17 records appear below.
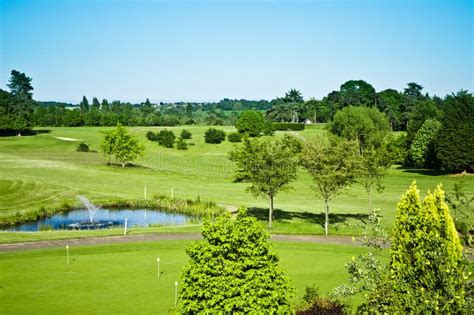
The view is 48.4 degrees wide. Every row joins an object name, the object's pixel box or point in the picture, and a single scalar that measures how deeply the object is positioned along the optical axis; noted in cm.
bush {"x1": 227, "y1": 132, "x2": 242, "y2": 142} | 11800
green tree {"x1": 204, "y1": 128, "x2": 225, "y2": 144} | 11744
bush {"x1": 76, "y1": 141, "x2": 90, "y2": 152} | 10354
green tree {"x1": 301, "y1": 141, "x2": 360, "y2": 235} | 3919
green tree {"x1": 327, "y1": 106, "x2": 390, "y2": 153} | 9963
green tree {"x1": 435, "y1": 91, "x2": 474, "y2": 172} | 7775
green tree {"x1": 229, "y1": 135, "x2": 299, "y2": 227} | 4025
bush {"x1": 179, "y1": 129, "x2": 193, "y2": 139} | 12319
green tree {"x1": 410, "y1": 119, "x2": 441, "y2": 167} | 8869
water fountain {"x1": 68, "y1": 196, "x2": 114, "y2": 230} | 4482
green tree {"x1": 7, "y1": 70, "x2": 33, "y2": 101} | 12428
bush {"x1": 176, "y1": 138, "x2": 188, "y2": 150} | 11119
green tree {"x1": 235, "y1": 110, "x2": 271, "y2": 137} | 12569
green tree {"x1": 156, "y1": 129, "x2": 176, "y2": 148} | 11344
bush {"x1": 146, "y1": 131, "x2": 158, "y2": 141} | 11981
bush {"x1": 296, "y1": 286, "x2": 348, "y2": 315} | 1908
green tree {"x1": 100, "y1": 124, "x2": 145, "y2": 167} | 7875
